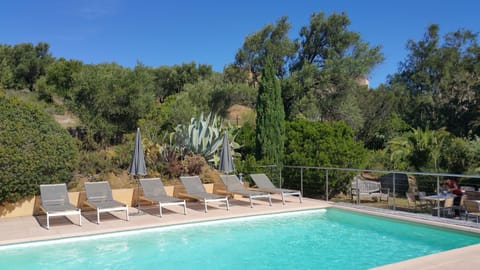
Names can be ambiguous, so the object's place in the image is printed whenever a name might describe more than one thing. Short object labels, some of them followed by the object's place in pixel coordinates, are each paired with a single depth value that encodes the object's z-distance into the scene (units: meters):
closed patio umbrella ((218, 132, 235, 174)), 11.77
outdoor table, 10.08
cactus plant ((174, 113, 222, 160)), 14.72
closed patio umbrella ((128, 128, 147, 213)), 10.33
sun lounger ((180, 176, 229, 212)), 11.38
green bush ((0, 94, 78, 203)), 9.76
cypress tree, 15.64
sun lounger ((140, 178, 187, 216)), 10.61
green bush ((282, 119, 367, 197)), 15.13
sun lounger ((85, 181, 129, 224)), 9.81
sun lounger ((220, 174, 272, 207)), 12.09
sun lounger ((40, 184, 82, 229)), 9.05
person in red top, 10.47
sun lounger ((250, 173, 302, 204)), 12.51
